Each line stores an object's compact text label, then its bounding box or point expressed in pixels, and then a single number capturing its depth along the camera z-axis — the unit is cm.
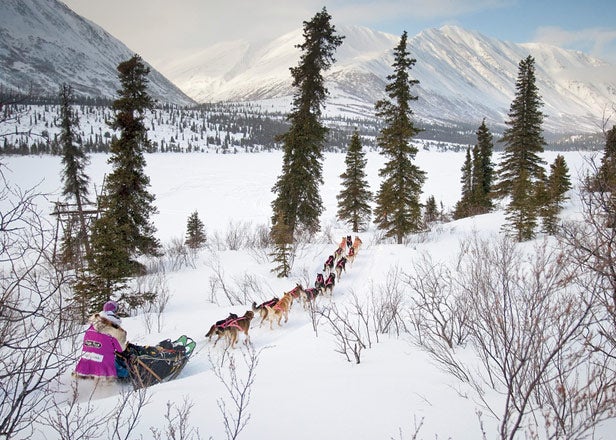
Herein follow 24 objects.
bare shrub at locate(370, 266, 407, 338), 674
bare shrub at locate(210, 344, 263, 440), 377
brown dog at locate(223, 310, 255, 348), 727
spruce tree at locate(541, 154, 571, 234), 1622
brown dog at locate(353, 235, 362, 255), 1613
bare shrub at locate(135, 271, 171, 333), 925
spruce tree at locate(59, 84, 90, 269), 2089
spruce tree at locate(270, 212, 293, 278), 1286
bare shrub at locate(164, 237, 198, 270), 1716
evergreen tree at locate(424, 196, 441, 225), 3535
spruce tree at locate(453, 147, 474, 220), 3441
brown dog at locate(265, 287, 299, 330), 862
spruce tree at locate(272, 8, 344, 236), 1641
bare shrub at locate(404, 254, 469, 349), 560
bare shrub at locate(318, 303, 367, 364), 543
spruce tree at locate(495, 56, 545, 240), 2306
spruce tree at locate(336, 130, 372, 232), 2727
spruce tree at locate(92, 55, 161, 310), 1516
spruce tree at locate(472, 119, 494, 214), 3212
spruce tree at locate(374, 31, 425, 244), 1694
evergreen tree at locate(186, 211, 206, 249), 2800
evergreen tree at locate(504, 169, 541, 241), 1580
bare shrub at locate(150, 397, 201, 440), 360
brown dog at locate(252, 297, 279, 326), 858
